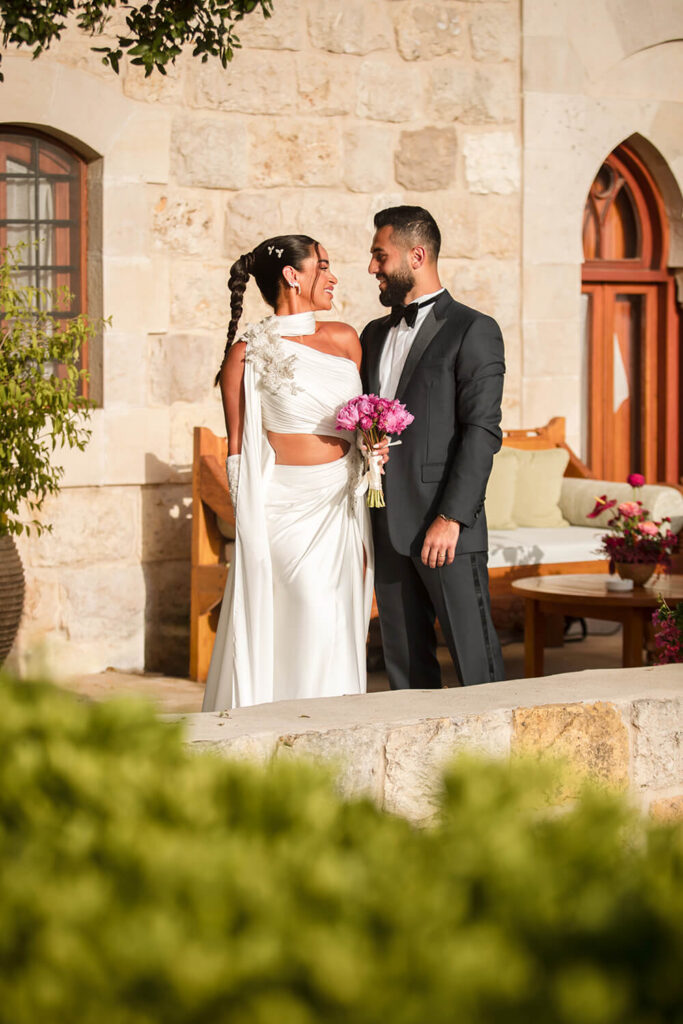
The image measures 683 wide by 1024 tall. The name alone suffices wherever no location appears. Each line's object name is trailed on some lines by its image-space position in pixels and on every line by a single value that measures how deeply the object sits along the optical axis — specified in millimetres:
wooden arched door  16437
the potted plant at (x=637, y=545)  10906
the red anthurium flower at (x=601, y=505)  11383
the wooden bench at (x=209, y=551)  12078
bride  7910
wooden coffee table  10500
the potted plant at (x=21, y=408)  9969
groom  7430
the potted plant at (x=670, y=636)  7152
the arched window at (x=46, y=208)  12695
